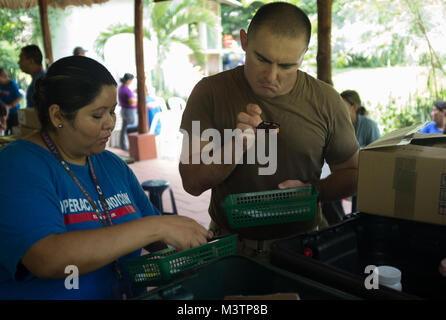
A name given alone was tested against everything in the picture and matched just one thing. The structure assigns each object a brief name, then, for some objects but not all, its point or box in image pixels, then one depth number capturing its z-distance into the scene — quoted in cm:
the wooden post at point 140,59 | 668
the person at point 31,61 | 462
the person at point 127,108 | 843
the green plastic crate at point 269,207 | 124
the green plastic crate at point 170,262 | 98
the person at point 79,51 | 712
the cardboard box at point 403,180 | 118
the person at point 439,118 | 462
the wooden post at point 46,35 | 716
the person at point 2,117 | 512
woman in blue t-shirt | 99
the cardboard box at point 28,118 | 357
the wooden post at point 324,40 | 320
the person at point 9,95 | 676
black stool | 359
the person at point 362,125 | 407
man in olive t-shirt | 153
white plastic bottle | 90
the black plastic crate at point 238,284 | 83
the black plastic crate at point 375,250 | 106
